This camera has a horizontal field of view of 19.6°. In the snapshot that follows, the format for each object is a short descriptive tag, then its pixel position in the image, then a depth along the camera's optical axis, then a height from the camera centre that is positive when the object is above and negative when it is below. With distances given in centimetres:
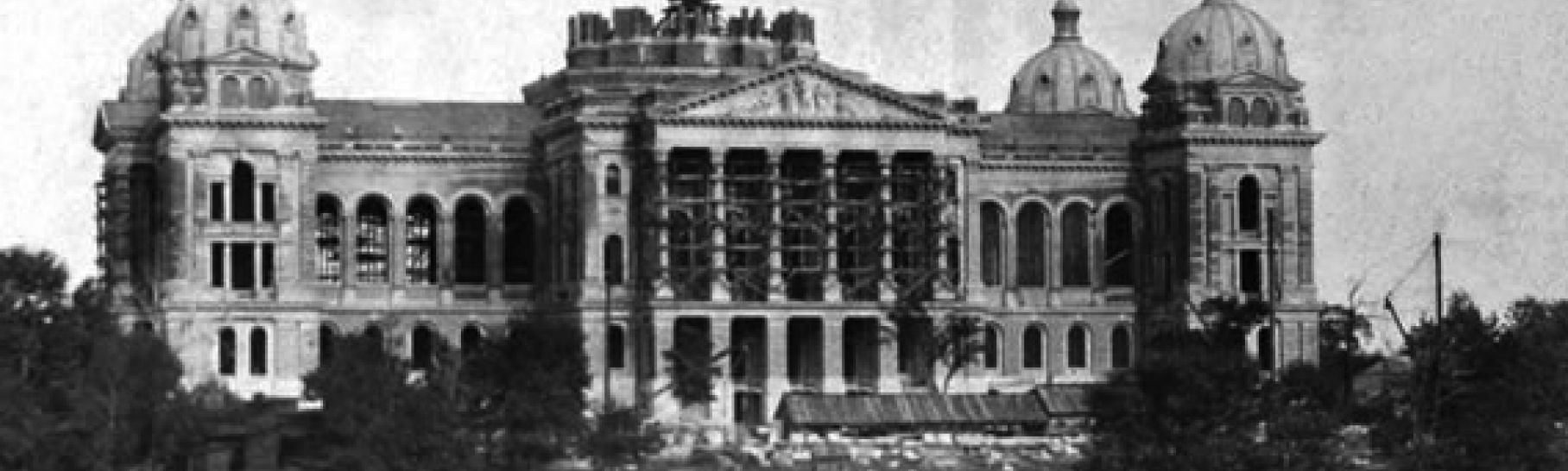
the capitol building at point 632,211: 18512 +224
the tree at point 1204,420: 13562 -487
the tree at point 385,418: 14162 -481
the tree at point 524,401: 14975 -453
